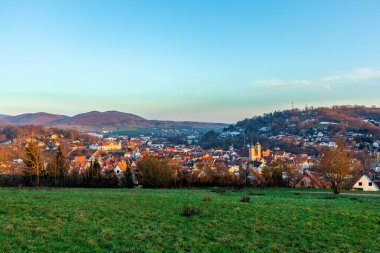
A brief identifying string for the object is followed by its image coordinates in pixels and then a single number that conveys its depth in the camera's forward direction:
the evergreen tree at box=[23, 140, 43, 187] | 38.69
